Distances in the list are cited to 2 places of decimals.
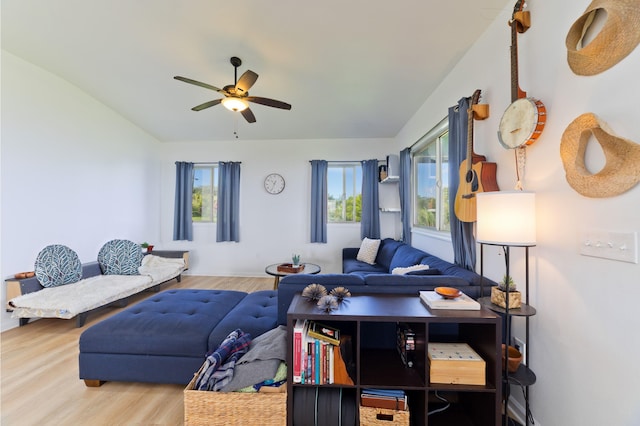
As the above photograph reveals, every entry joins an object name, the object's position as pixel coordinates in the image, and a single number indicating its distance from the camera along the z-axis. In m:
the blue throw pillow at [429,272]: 1.92
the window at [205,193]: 5.03
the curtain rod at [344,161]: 4.73
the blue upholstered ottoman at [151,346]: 1.68
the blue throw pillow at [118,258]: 3.64
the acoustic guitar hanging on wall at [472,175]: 1.75
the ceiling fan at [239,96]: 2.36
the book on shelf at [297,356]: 1.27
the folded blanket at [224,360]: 1.31
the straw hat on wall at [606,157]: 0.95
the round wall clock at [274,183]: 4.79
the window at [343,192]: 4.80
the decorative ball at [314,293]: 1.45
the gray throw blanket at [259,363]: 1.32
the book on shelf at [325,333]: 1.27
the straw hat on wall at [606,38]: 0.94
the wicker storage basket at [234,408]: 1.27
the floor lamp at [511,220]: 1.24
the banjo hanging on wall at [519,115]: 1.35
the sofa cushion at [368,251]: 4.01
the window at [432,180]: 2.86
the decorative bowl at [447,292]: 1.37
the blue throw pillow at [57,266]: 2.88
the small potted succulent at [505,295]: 1.32
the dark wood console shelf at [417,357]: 1.21
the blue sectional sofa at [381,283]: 1.65
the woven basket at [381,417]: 1.23
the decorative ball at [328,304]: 1.32
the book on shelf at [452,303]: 1.30
